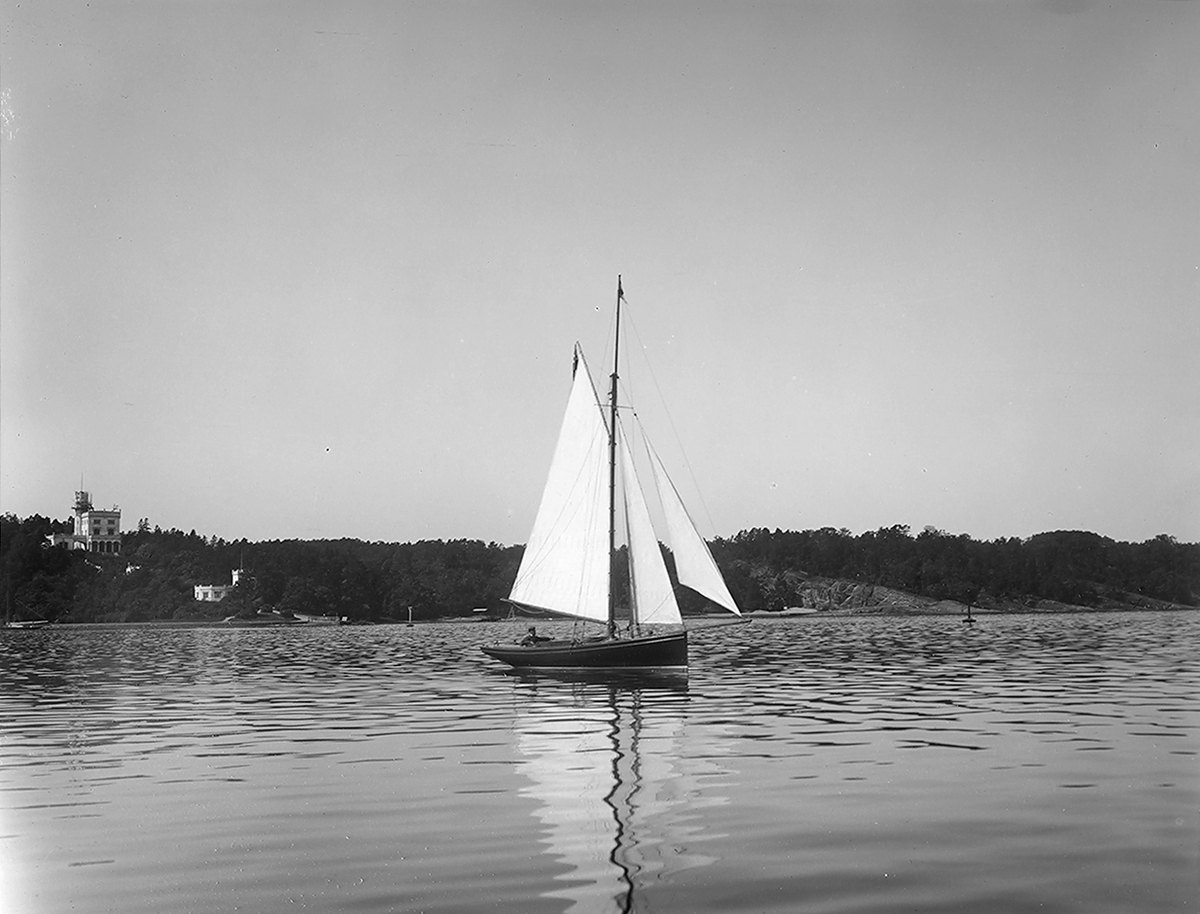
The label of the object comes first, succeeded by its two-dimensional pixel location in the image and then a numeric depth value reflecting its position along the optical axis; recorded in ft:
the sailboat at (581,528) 172.24
